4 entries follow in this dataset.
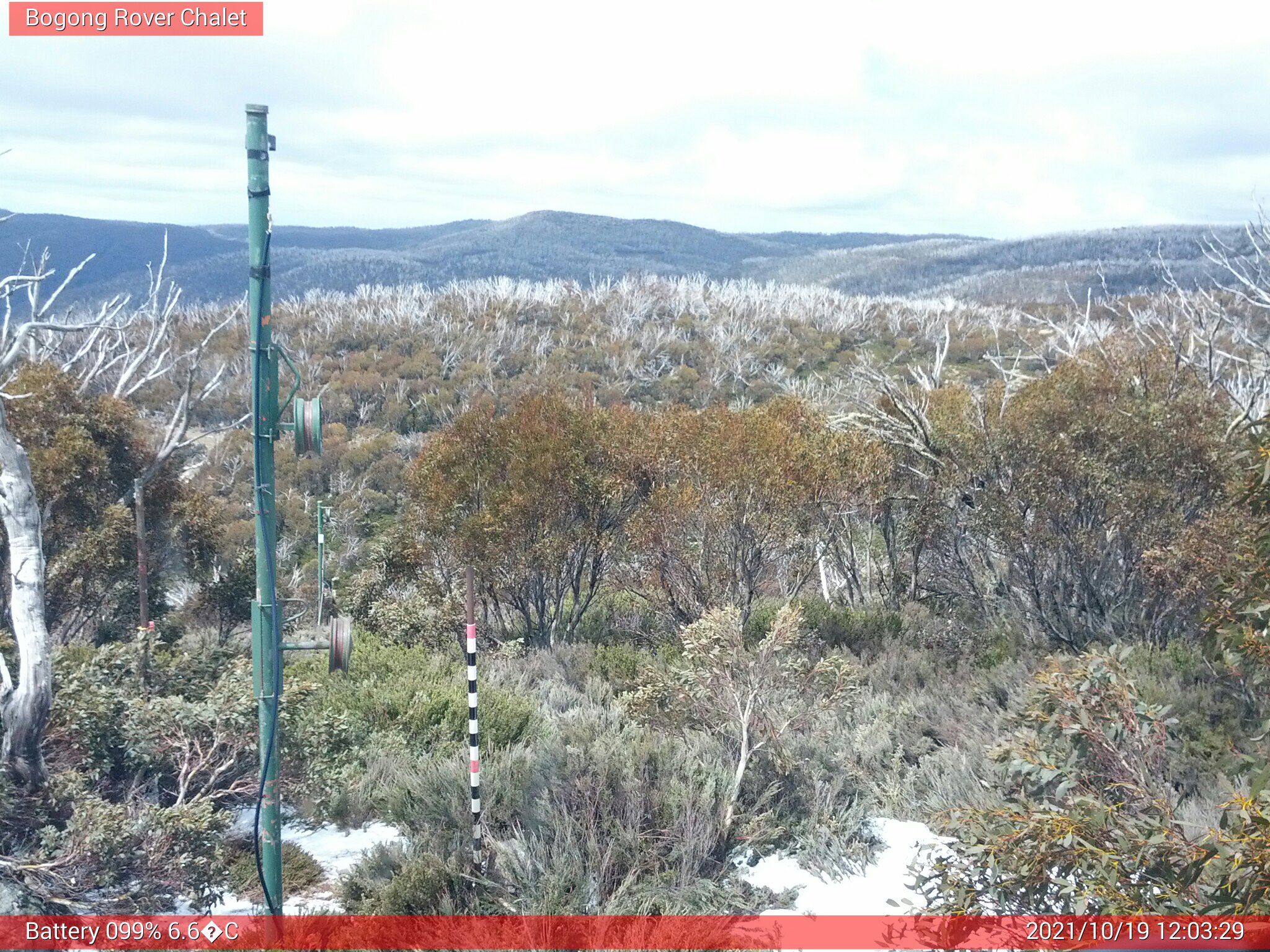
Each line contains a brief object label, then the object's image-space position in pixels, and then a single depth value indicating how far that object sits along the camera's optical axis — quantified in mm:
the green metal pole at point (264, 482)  4070
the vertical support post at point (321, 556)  11164
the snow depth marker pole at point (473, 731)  4984
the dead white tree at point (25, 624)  5172
